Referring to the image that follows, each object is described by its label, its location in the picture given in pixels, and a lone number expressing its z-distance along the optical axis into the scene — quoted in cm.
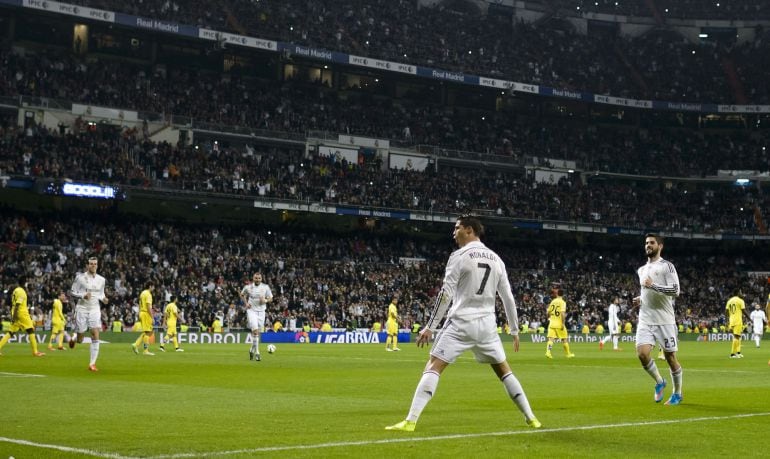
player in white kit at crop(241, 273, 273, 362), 2972
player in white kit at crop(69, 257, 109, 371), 2370
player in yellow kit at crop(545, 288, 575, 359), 3634
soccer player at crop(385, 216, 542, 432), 1151
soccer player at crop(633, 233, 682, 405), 1587
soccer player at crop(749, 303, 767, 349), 5293
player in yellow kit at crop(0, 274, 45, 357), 2838
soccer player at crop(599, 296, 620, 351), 4688
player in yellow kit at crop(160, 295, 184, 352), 3825
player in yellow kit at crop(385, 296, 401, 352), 4306
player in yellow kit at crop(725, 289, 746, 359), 3834
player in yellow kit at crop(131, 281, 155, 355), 3444
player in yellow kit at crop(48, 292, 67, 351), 3487
